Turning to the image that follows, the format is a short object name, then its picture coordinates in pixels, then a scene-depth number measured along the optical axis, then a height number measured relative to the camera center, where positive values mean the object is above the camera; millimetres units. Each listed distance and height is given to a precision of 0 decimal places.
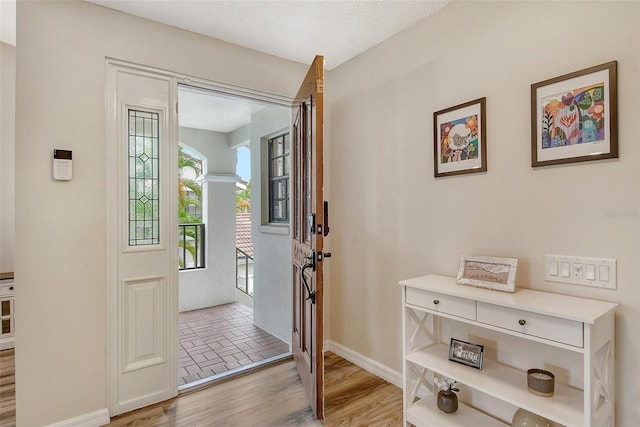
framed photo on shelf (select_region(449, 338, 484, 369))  1750 -759
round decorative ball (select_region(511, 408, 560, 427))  1552 -982
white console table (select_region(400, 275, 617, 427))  1313 -648
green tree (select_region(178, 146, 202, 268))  5093 +256
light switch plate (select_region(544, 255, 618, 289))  1462 -272
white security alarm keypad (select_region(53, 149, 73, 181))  1885 +288
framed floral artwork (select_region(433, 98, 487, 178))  1921 +447
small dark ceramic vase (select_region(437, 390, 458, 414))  1871 -1068
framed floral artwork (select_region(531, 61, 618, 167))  1448 +443
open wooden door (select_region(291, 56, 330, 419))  2004 -119
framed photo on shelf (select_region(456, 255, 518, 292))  1647 -311
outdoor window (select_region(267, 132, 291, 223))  3639 +411
